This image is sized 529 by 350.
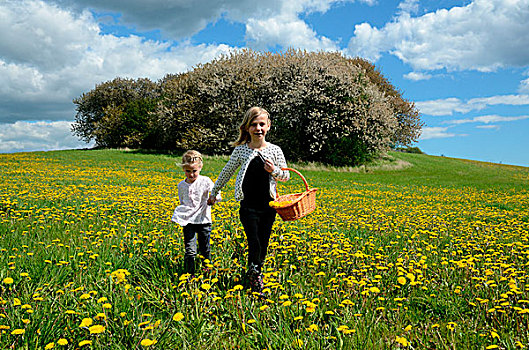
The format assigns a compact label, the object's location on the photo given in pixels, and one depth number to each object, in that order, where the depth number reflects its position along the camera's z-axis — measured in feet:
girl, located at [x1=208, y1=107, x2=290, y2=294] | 13.48
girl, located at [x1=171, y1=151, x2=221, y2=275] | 14.79
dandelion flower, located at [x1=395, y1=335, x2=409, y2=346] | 8.34
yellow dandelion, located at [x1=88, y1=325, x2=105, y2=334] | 8.12
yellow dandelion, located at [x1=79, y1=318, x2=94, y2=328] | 8.68
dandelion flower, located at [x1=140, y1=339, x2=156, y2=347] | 7.78
